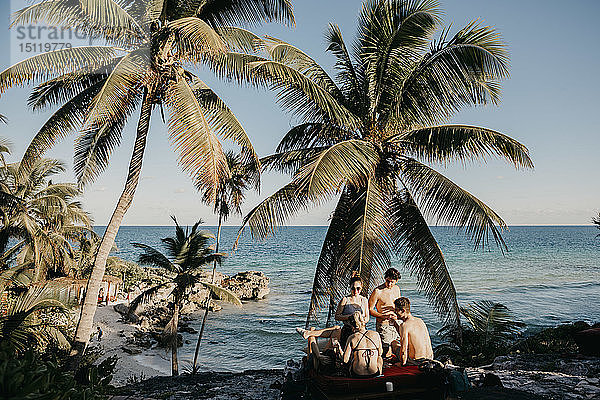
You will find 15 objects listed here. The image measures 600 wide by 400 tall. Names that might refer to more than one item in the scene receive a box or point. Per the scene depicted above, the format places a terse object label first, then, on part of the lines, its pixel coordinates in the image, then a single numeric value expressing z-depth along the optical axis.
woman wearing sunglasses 6.60
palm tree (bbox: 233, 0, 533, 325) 9.48
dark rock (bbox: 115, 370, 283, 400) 10.16
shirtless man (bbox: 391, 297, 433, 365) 6.31
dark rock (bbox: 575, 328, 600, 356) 10.24
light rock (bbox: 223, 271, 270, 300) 37.96
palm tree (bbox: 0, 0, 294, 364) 8.16
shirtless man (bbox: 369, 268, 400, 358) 7.27
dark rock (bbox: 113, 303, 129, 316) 28.21
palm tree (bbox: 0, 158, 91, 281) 16.47
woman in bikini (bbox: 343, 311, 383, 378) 5.84
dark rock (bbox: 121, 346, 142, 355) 21.87
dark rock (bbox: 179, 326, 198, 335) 26.97
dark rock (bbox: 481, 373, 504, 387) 8.24
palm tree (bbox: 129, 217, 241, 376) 17.75
